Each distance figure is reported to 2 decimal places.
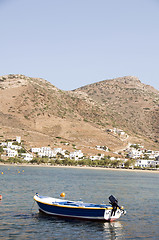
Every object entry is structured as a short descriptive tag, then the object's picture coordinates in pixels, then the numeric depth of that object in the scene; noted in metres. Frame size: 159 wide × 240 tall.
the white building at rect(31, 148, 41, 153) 168.65
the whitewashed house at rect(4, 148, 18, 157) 162.88
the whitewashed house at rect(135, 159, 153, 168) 177.88
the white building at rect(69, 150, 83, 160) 169.12
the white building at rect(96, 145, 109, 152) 186.09
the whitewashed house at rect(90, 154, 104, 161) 172.68
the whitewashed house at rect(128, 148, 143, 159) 182.88
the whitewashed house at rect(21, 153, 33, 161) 163.62
